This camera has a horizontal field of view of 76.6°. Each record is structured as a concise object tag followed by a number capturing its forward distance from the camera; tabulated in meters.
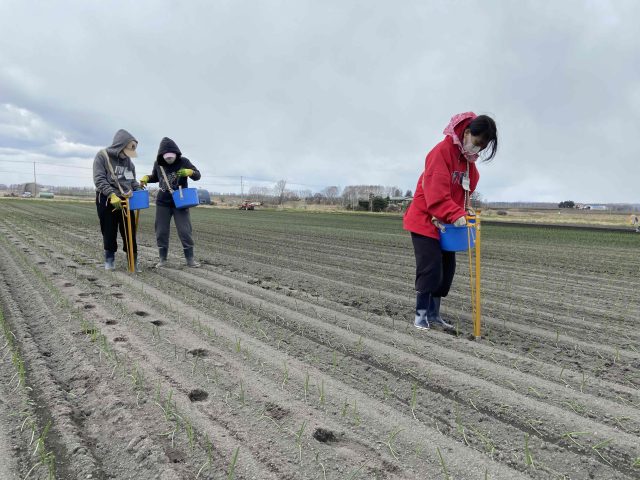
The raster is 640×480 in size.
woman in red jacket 3.42
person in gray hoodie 5.92
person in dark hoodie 6.44
